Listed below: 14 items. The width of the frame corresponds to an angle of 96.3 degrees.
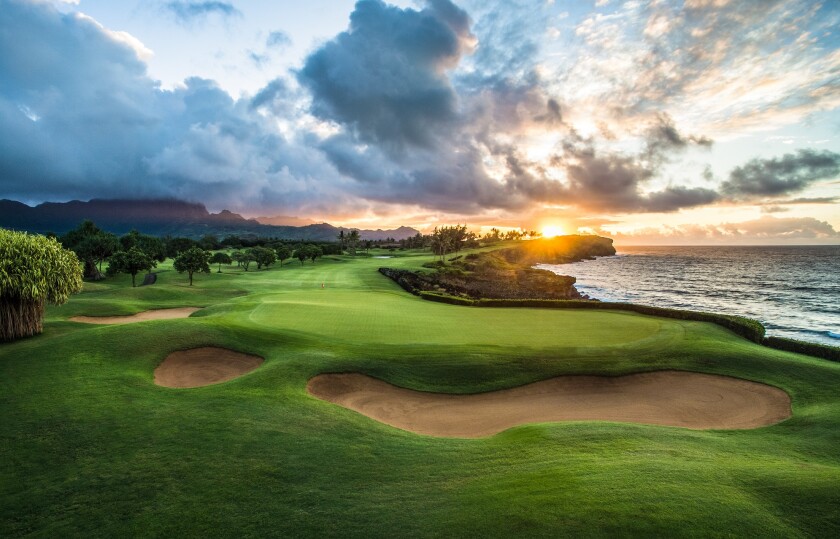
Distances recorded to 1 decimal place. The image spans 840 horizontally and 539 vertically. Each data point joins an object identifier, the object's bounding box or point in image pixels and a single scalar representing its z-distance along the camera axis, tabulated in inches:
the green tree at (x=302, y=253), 3586.1
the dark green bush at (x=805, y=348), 729.6
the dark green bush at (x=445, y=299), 1360.2
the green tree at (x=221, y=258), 3310.0
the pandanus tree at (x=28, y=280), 624.1
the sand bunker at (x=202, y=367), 571.8
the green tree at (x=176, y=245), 4360.2
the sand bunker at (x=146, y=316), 1018.3
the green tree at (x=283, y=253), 3690.9
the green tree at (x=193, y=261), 1995.6
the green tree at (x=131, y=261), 1910.7
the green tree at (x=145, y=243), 2875.2
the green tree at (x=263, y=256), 3334.9
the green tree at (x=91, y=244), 2263.8
